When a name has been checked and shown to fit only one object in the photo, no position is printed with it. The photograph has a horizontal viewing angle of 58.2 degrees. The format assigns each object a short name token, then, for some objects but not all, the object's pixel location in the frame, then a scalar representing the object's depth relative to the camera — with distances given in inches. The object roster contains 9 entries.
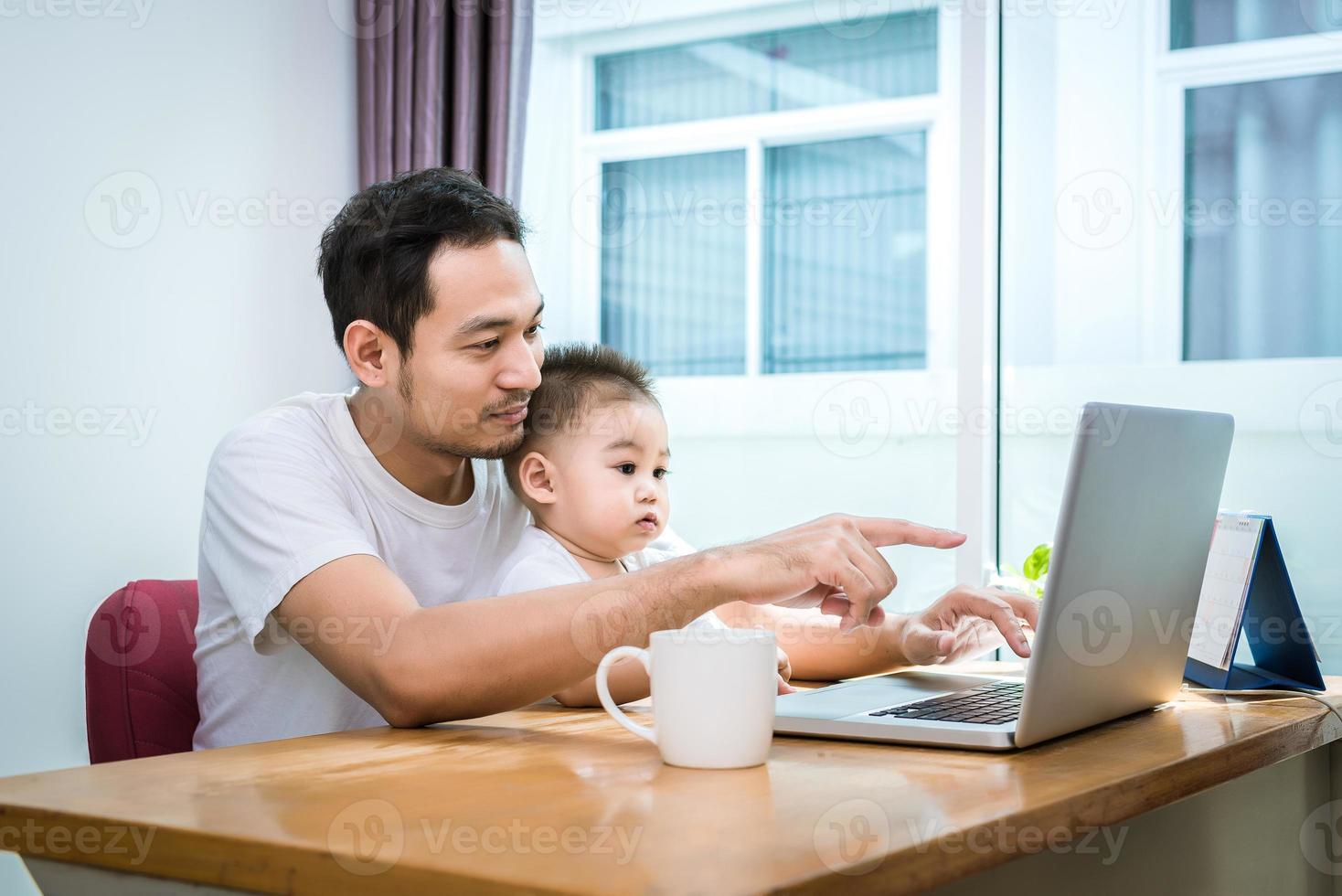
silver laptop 33.4
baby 53.7
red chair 52.9
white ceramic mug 32.8
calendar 50.0
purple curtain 112.3
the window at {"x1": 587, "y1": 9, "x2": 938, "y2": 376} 109.0
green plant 86.1
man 41.0
